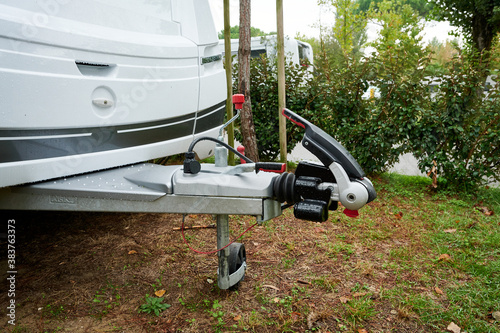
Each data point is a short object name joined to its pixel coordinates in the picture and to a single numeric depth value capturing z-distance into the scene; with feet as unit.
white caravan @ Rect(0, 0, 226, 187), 5.82
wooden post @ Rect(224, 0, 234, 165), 14.16
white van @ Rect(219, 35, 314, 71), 35.79
